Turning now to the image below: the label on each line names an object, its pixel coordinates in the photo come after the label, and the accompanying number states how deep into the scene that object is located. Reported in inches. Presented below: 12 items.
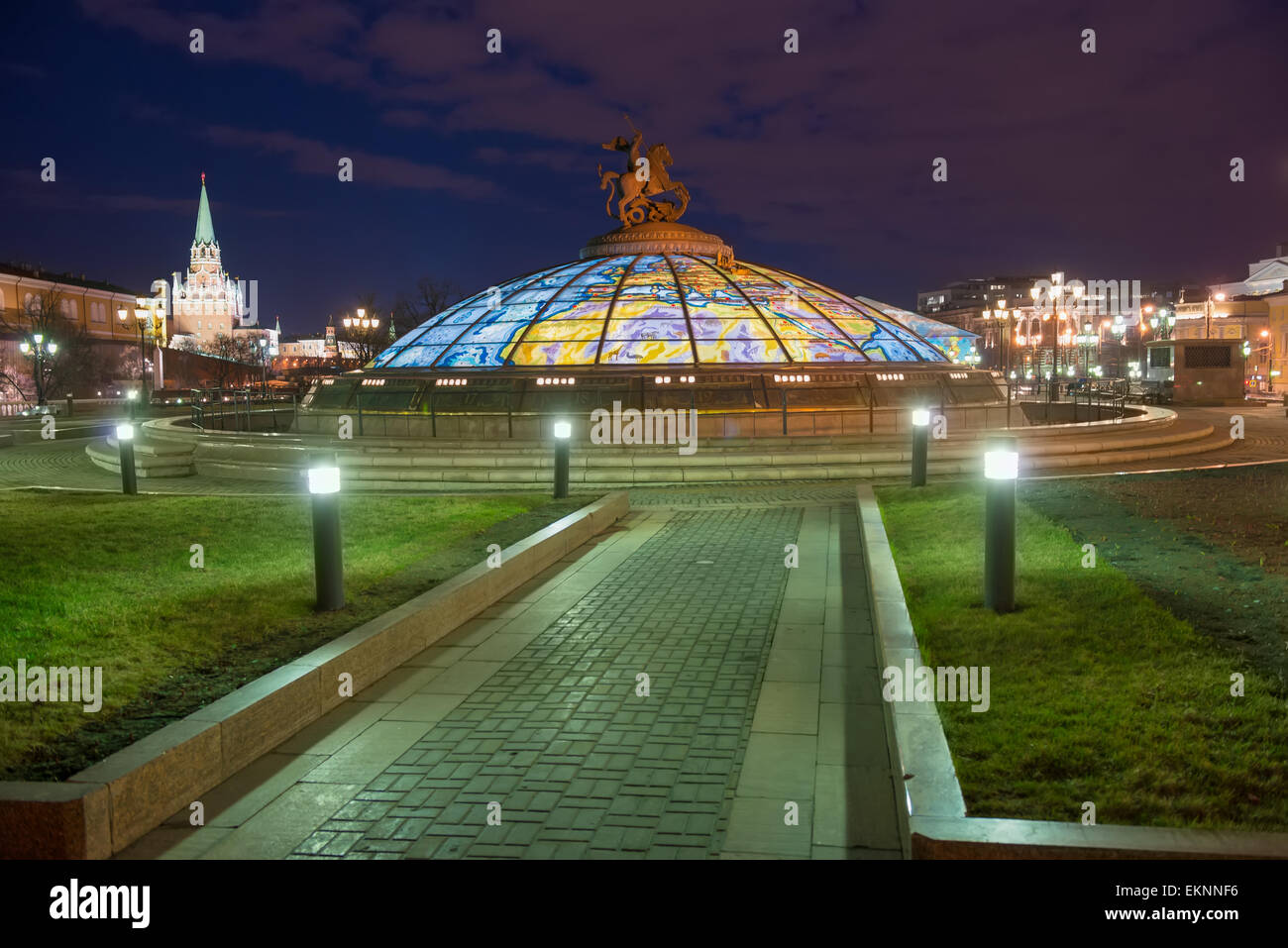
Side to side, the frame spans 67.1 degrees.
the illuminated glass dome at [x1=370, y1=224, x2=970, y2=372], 890.7
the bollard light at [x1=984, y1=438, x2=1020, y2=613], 253.8
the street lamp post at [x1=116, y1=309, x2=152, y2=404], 1304.5
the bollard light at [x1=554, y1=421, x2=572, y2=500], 514.6
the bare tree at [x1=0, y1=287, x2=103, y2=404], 1871.3
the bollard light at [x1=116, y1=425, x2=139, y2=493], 546.9
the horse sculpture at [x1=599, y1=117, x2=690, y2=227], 1104.2
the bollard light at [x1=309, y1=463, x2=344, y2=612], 259.1
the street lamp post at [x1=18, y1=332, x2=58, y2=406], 1724.9
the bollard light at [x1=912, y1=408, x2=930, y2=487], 536.2
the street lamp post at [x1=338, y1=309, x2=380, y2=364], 1421.9
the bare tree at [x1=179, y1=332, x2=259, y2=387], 2955.2
